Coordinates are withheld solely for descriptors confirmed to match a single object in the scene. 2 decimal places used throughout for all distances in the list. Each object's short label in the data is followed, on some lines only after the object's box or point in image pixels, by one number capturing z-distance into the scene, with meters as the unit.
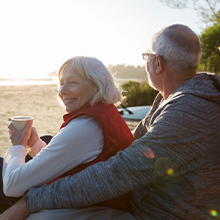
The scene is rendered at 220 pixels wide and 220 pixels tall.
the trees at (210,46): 15.91
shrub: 12.55
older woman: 1.74
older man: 1.56
